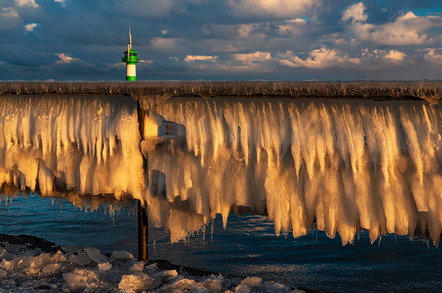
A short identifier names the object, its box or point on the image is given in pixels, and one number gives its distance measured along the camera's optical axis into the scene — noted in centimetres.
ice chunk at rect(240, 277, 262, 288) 418
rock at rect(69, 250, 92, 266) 482
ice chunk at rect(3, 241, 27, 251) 554
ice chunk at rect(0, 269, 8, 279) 442
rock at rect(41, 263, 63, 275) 457
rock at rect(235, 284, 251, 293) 391
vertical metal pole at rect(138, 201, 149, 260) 475
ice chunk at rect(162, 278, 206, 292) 394
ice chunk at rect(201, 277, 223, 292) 409
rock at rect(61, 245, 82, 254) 523
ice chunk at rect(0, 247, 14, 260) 508
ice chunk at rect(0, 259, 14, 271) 466
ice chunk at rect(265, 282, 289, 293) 407
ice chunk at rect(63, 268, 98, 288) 414
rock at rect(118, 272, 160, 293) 395
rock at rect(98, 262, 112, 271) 452
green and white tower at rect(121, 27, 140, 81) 3372
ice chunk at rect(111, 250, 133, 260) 492
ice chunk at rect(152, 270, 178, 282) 427
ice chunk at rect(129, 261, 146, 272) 447
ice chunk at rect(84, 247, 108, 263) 484
